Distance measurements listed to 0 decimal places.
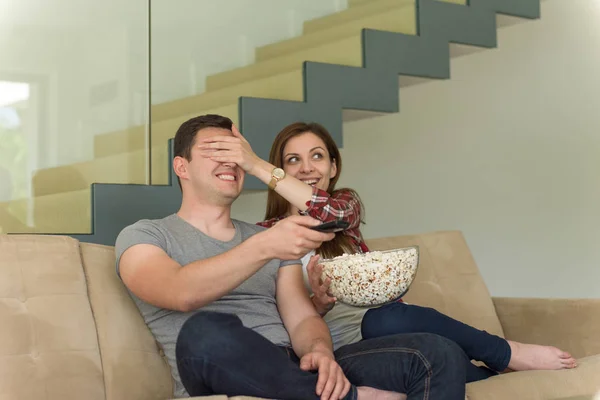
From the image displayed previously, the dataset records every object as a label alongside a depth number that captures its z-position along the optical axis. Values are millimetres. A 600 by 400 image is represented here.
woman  2152
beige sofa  1906
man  1770
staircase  2982
